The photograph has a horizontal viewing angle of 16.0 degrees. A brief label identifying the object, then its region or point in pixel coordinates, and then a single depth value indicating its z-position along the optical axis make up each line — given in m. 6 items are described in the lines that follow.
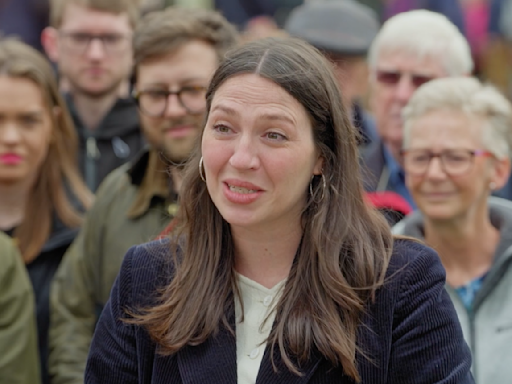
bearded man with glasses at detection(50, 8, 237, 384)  7.51
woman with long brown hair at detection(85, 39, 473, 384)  5.19
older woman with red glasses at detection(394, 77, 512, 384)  6.78
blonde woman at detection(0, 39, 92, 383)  8.03
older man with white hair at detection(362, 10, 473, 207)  8.82
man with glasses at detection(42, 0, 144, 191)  9.36
